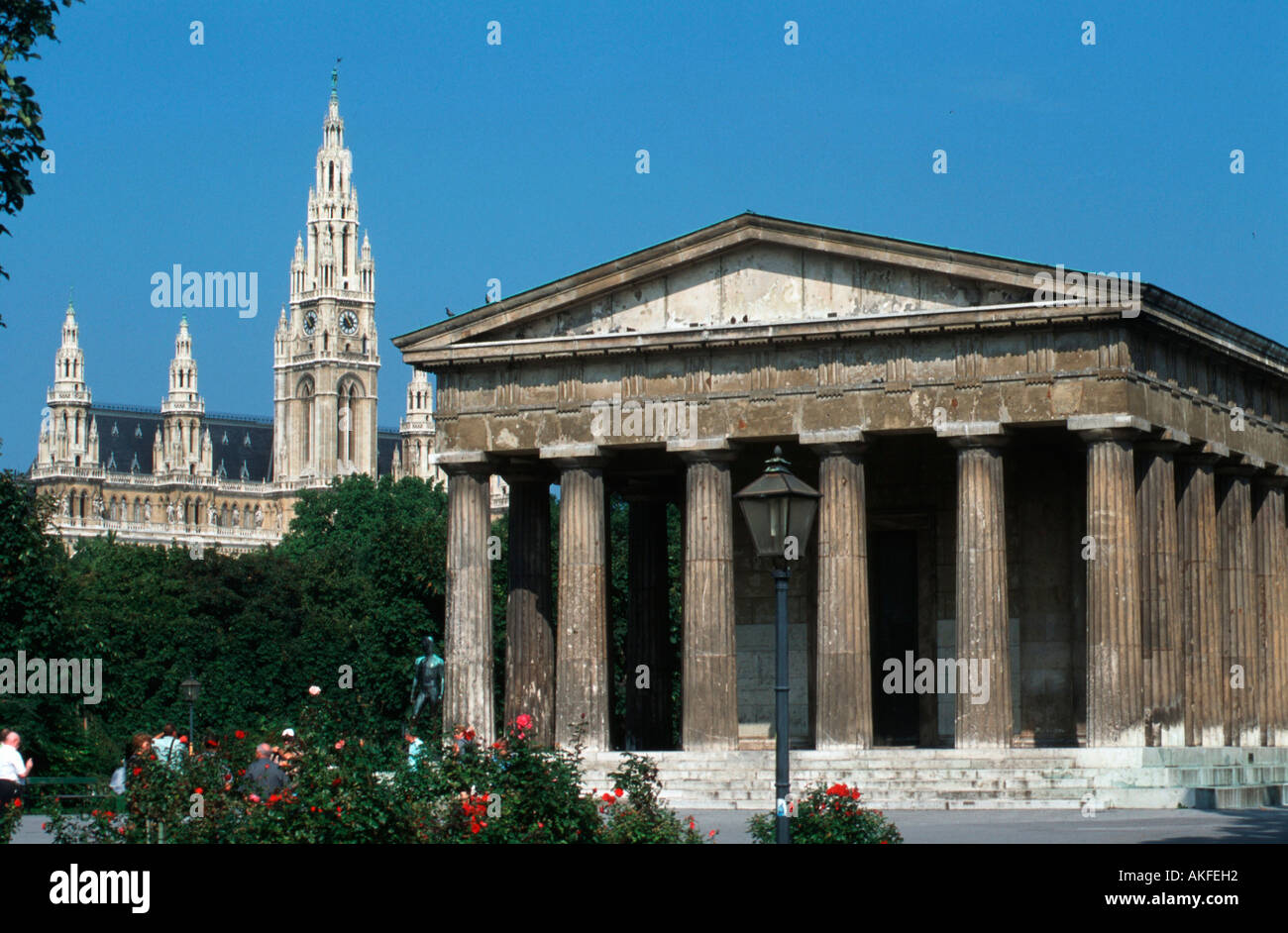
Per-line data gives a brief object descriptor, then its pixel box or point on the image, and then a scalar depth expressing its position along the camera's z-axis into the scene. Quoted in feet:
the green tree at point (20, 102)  100.68
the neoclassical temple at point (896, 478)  162.20
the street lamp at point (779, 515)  83.80
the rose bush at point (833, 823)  89.04
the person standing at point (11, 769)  110.52
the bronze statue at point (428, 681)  192.24
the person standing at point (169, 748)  98.12
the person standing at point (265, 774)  99.87
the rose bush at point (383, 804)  83.71
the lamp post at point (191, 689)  196.49
